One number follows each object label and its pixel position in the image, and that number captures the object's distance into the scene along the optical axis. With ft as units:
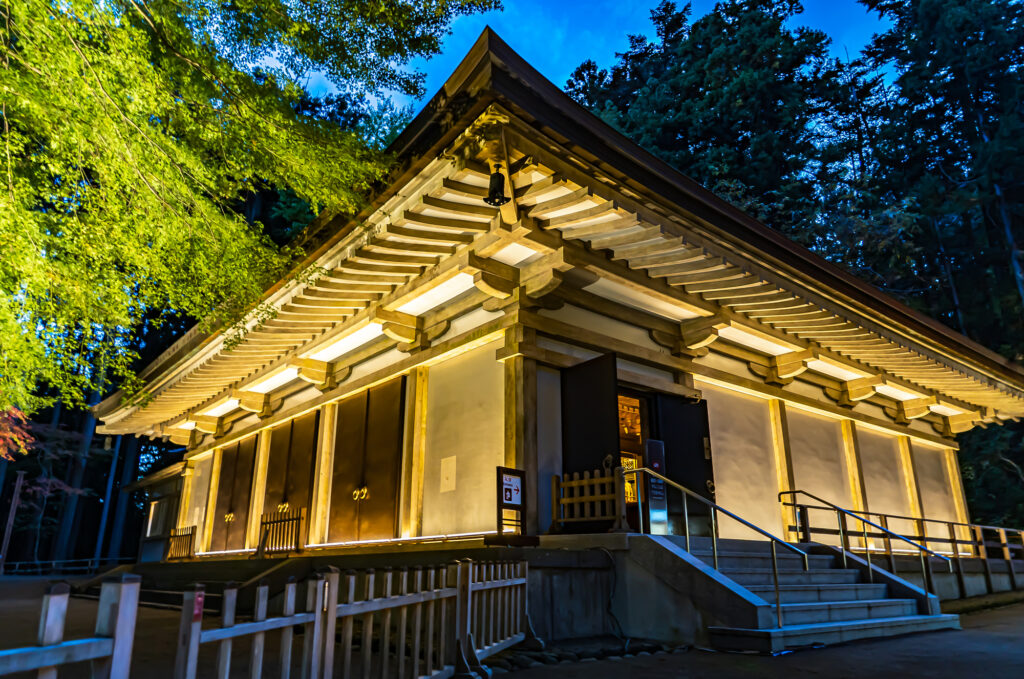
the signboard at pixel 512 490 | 22.40
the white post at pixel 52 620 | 5.60
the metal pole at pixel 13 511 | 82.99
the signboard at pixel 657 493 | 26.48
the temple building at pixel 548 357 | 19.75
